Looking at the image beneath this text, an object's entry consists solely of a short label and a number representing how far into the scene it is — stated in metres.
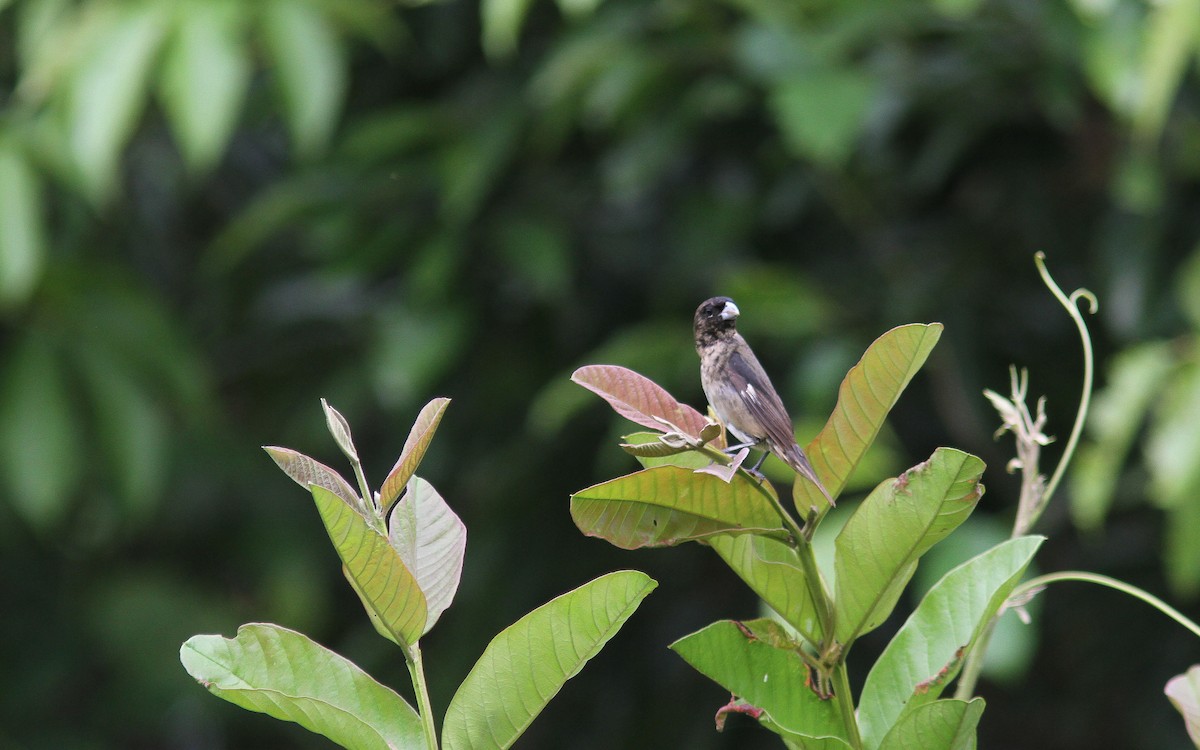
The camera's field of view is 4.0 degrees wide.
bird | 8.04
